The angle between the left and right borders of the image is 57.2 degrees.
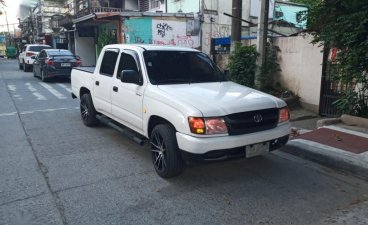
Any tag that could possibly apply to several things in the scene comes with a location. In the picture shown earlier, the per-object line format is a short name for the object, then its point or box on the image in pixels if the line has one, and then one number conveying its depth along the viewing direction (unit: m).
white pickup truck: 4.03
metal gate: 7.56
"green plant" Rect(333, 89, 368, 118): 6.91
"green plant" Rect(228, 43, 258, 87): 9.23
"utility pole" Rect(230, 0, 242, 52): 9.42
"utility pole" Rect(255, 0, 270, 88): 8.33
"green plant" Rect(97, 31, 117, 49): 19.55
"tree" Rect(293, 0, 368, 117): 5.84
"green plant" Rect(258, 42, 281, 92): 9.23
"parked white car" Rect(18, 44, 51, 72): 22.50
